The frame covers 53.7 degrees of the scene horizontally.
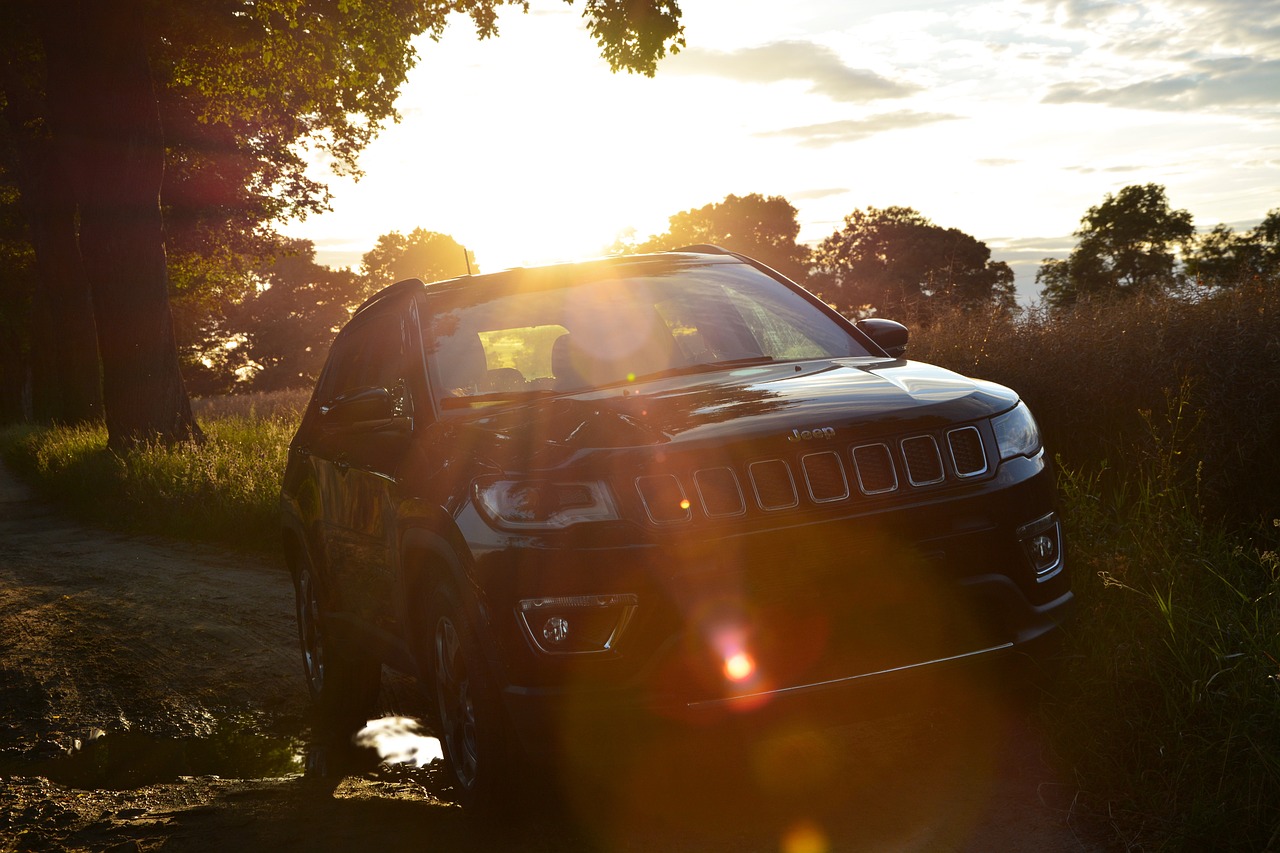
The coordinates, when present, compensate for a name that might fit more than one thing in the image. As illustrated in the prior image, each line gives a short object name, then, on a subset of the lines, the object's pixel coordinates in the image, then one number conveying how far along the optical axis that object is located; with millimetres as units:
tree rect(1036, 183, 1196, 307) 65750
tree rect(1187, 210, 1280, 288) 58188
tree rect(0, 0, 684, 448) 17156
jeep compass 3502
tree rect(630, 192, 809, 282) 83500
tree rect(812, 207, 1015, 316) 69625
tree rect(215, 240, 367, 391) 86625
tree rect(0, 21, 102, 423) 27266
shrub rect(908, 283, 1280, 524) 7043
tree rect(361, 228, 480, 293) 102250
